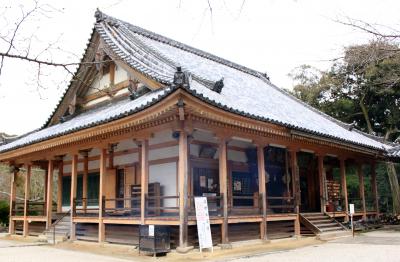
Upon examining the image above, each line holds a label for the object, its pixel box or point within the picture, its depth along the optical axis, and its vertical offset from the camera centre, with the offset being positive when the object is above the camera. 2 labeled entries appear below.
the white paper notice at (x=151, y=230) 11.24 -0.98
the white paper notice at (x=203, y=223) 11.03 -0.80
